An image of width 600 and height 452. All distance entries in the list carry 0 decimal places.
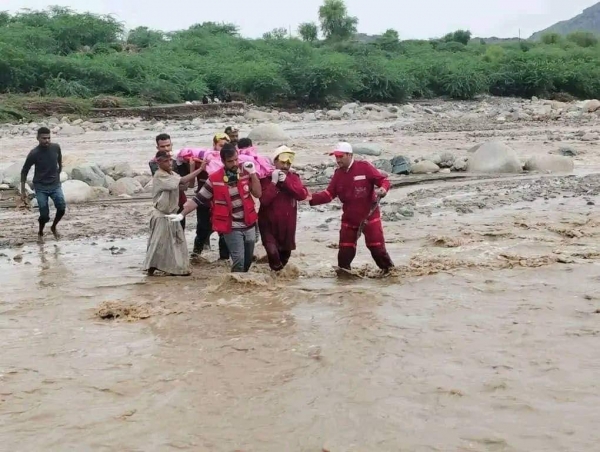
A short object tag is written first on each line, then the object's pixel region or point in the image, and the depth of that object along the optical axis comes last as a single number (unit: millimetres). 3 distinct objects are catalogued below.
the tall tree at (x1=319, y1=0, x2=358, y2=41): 72250
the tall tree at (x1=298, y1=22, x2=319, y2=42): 73875
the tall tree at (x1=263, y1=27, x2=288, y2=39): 56750
